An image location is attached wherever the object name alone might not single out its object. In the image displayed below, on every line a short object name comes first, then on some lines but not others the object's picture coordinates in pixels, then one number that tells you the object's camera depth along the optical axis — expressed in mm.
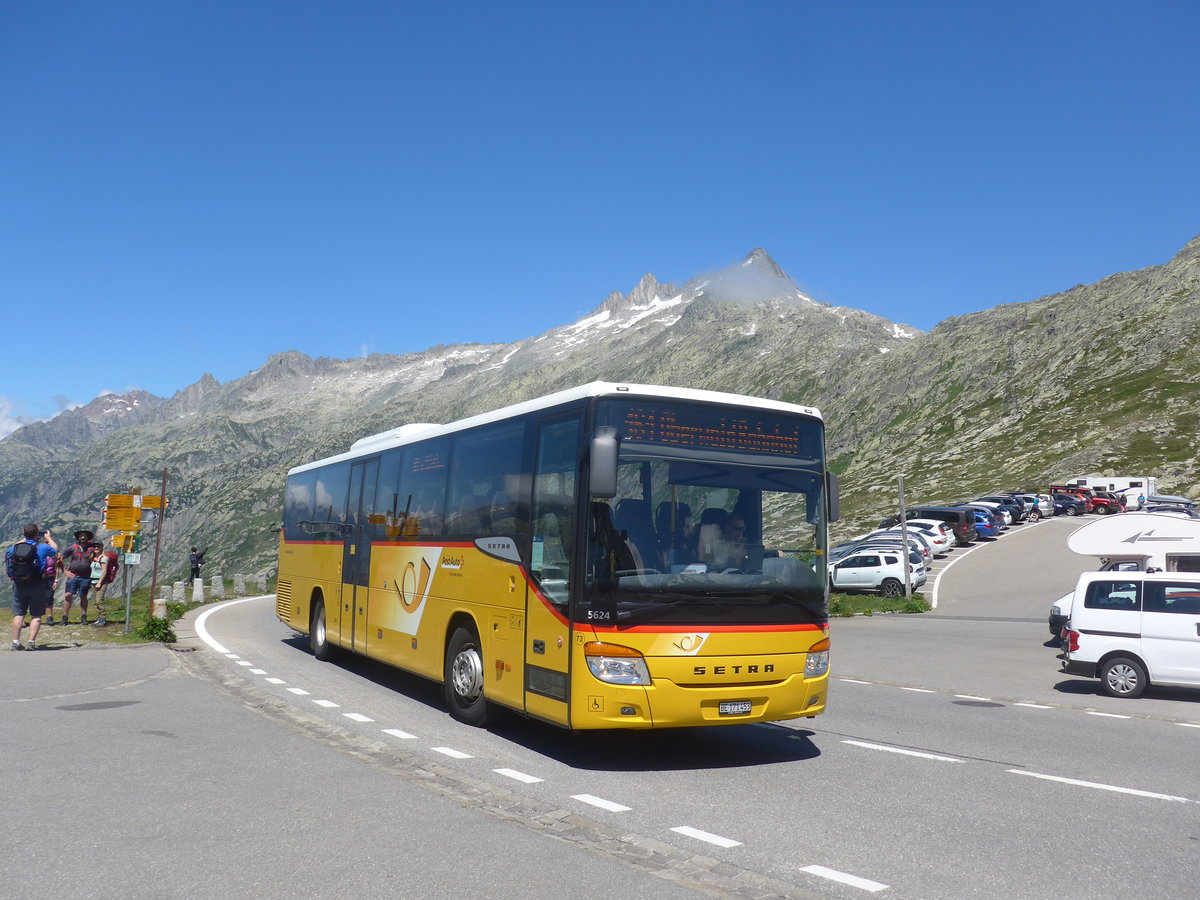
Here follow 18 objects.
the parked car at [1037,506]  63000
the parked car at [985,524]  53750
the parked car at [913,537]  39875
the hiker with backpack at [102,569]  26078
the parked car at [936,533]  47344
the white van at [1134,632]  13781
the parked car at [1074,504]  66562
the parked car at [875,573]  35656
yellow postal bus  8273
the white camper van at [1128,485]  67000
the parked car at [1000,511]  56859
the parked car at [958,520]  52312
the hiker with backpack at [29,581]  15797
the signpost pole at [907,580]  33000
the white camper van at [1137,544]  19344
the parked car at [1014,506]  61719
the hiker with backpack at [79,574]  21375
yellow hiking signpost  21497
